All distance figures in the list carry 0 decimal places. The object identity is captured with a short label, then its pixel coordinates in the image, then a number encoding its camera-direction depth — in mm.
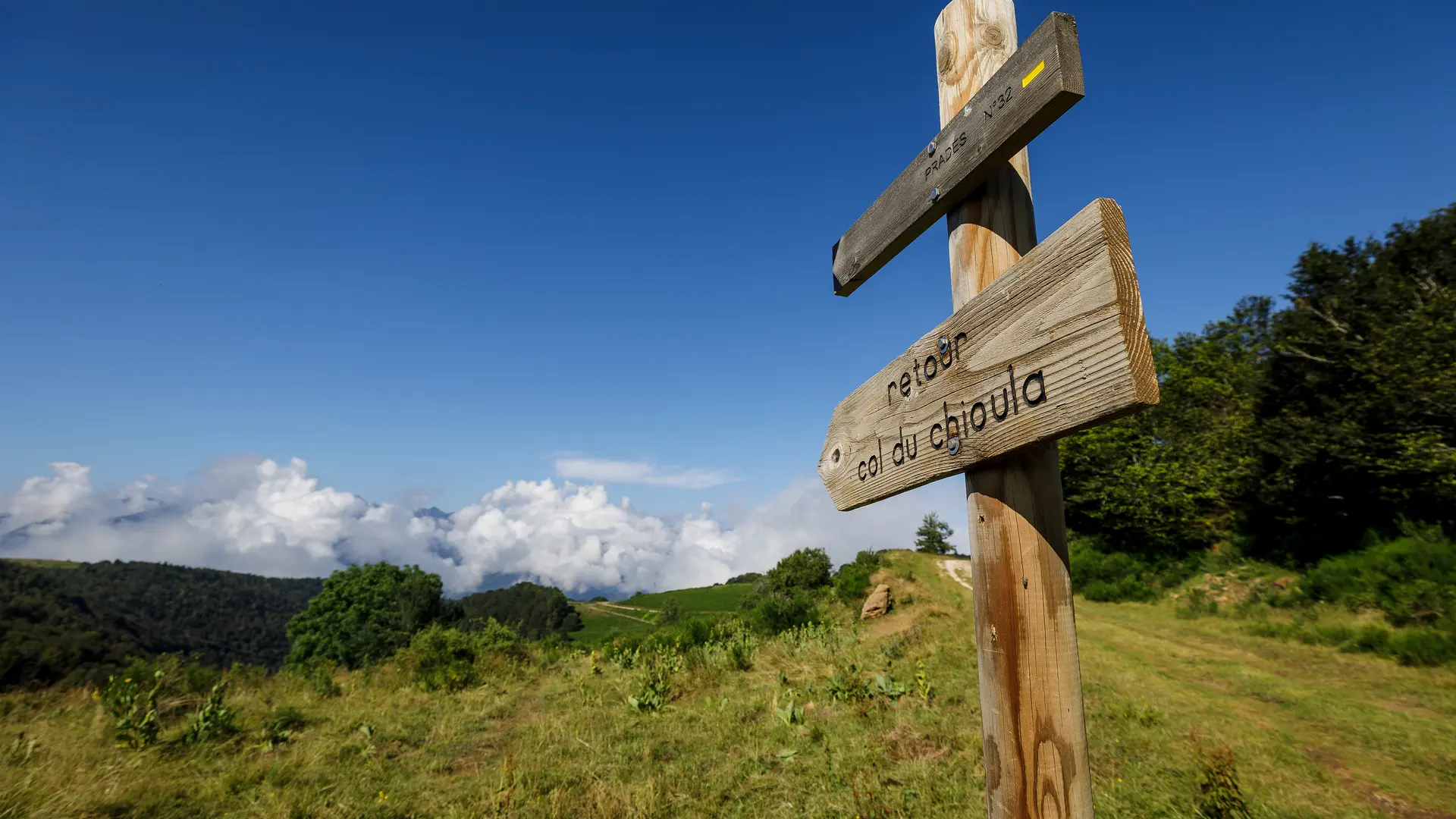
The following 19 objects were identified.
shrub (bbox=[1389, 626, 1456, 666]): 8922
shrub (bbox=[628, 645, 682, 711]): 7375
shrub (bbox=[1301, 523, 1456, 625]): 10242
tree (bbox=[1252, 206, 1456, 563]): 12219
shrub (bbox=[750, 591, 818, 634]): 13391
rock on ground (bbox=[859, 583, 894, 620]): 14923
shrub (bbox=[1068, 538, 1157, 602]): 17641
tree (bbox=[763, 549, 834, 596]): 22000
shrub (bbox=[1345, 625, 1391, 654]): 9844
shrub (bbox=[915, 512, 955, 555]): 30750
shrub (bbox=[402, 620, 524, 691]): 9883
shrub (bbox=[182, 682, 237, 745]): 6223
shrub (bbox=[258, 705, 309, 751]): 6543
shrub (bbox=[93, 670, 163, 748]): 5895
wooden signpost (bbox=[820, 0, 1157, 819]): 1272
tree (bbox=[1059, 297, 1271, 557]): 19141
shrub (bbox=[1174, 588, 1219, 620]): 14562
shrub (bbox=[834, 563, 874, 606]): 17000
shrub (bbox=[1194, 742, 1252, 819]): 3955
